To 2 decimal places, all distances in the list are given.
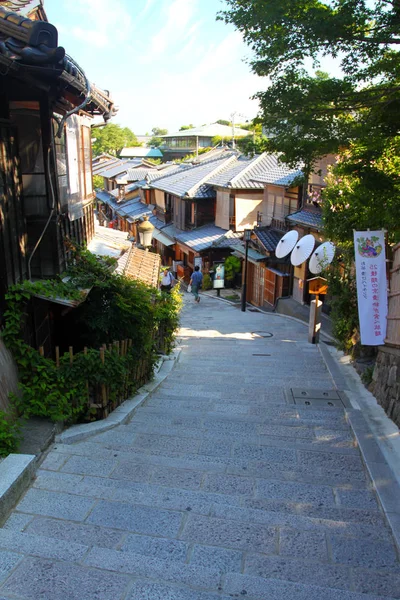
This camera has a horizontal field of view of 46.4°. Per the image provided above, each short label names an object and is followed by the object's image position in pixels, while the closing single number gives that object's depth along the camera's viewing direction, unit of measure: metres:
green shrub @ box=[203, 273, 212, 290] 30.06
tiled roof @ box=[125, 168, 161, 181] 52.19
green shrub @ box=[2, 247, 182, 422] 6.44
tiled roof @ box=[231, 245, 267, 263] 24.28
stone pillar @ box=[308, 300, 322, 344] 14.93
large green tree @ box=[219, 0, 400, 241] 6.46
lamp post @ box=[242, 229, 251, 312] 22.34
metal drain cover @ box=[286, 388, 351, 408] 8.76
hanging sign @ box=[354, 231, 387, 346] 9.00
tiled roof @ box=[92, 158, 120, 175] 64.94
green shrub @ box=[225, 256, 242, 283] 28.94
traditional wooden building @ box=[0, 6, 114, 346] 4.99
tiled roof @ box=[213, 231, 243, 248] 29.17
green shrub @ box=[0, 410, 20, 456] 5.29
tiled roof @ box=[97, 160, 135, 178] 57.28
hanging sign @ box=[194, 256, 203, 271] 29.69
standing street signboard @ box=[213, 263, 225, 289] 28.00
